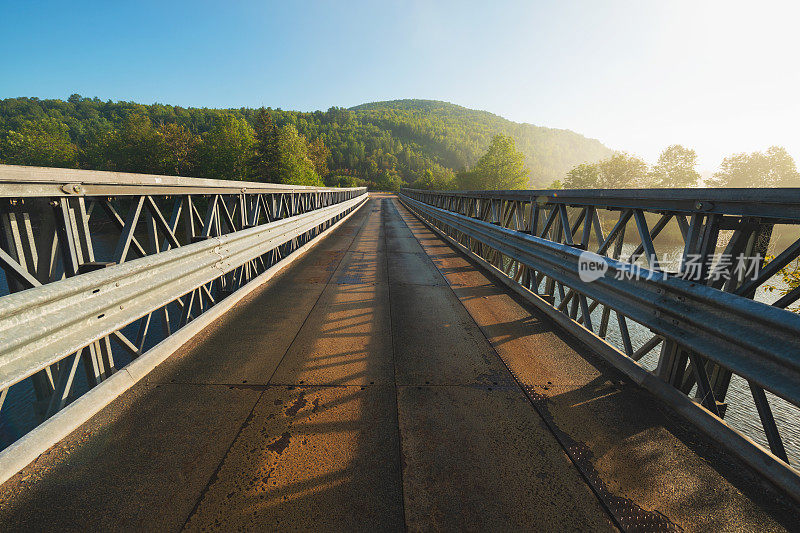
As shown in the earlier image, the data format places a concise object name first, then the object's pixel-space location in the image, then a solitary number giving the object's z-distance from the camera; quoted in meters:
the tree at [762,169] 59.66
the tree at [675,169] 64.44
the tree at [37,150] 74.06
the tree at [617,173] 63.41
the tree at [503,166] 65.16
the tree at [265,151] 57.97
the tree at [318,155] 91.38
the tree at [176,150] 61.62
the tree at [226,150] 62.66
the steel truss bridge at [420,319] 1.88
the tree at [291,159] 57.03
